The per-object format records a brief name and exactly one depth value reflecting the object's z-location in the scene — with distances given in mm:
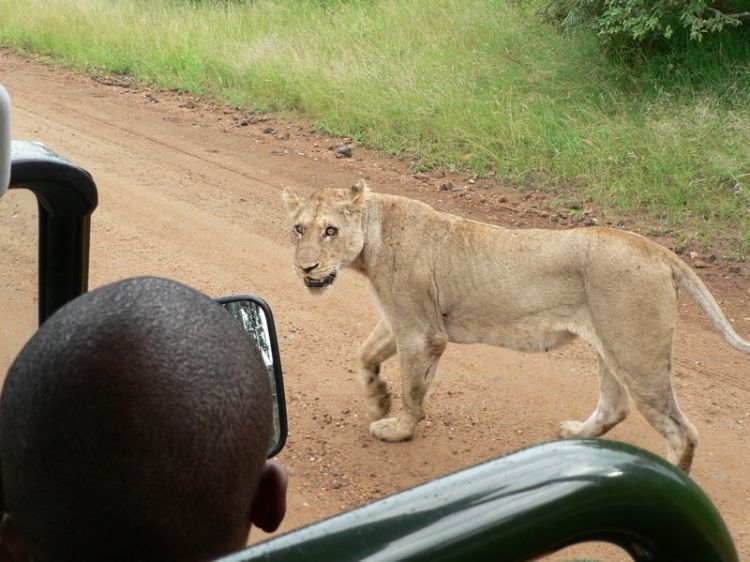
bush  9133
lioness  4867
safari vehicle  858
